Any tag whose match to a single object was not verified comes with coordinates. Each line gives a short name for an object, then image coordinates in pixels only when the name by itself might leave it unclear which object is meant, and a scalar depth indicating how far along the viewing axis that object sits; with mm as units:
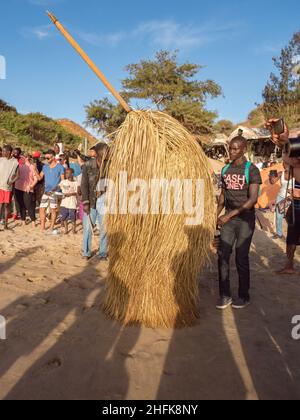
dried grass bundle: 3133
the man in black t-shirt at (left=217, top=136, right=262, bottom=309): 3822
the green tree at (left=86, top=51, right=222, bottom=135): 29375
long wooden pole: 3152
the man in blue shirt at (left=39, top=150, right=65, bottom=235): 7844
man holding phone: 2678
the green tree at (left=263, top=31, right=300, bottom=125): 30969
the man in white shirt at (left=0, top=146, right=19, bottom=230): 7863
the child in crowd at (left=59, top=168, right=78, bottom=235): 7721
